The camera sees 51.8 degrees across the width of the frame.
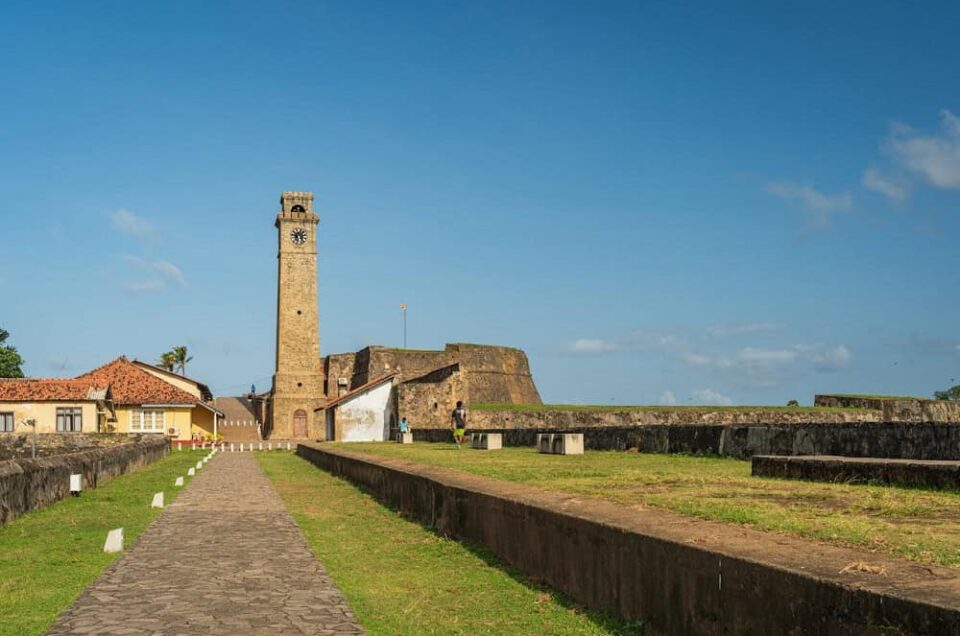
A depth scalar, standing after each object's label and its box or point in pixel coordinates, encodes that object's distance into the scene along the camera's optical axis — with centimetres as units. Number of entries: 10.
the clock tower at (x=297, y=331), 7631
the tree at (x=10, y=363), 8681
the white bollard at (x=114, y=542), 1017
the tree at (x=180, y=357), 12850
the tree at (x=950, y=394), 8456
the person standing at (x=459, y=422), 2771
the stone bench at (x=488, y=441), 2342
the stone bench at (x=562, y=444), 1817
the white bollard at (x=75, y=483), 1747
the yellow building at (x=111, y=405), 5103
